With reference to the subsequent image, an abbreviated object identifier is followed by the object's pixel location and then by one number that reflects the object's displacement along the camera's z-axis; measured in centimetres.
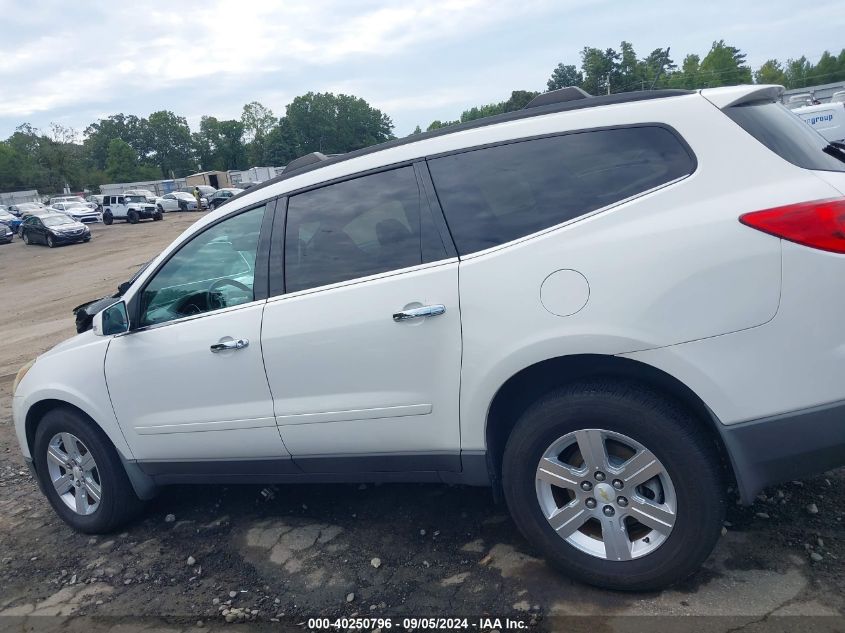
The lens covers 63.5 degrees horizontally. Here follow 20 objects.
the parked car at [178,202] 5112
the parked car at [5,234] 3472
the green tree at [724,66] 9269
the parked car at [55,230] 3088
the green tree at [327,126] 11594
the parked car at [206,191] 5617
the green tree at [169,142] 13438
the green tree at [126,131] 13488
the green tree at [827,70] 9981
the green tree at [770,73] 9518
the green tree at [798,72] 10256
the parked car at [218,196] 4579
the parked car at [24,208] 4857
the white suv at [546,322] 242
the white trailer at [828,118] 1668
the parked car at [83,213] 4072
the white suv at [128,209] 4181
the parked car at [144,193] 4362
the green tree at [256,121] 13125
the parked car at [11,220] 3817
